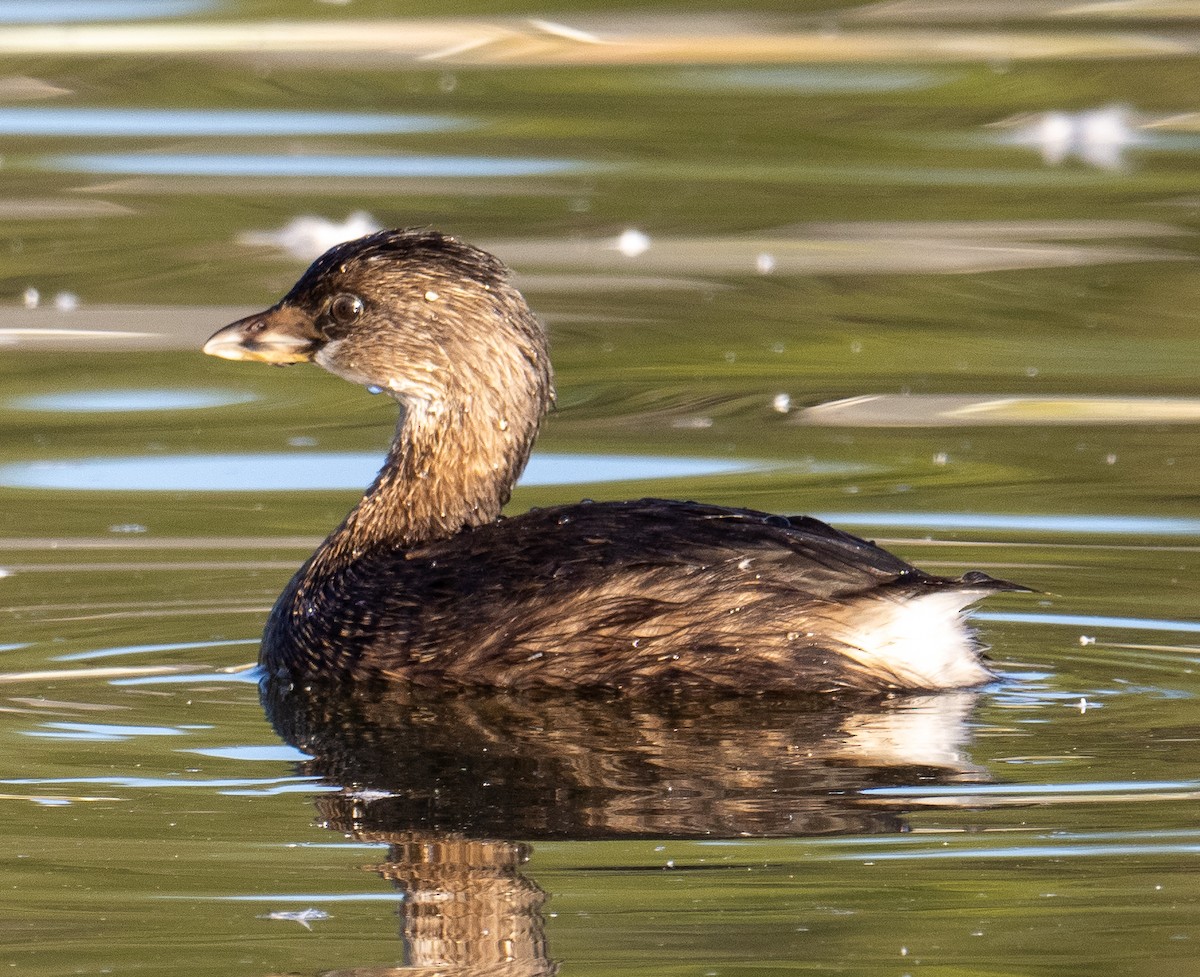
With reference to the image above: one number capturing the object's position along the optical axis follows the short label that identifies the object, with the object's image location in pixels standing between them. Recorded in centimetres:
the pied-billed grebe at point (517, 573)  683
